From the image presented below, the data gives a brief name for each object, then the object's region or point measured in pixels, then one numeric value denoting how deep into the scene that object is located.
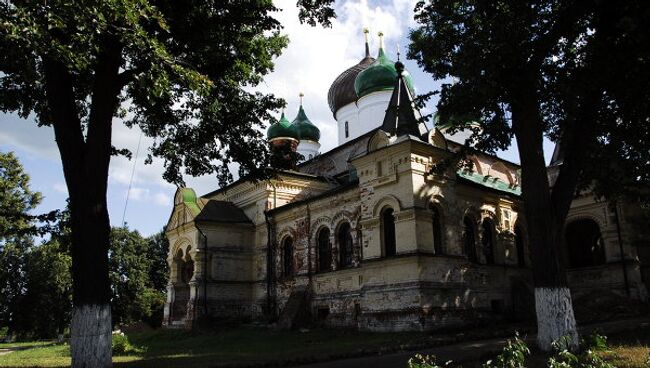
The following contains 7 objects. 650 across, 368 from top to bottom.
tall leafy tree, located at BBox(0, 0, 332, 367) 7.27
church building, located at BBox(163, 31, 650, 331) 17.19
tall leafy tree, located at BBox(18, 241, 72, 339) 34.34
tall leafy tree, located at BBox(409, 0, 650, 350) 10.14
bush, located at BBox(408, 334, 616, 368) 5.85
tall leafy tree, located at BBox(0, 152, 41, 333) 23.56
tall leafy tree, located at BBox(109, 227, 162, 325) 36.66
